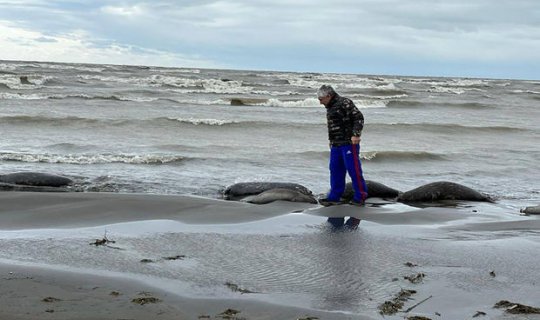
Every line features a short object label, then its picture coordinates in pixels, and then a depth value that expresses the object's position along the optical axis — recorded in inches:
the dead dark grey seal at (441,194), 420.2
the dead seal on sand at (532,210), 370.3
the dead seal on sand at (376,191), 427.8
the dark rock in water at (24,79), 1563.7
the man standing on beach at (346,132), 387.5
